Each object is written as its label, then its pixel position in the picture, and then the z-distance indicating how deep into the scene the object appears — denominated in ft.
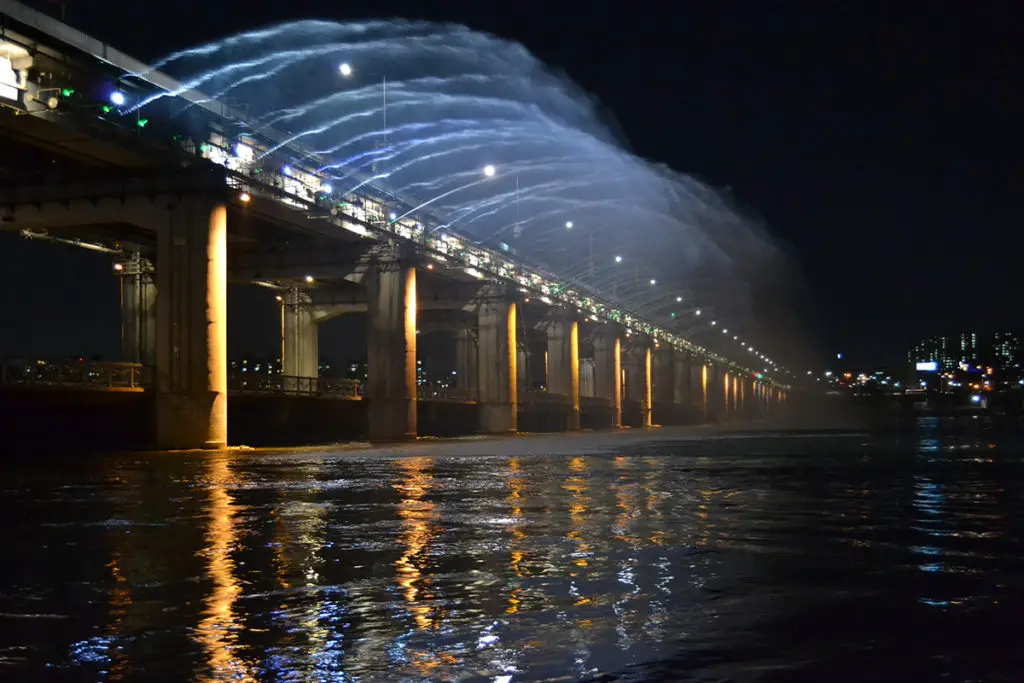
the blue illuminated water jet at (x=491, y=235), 176.96
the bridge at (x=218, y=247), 135.95
